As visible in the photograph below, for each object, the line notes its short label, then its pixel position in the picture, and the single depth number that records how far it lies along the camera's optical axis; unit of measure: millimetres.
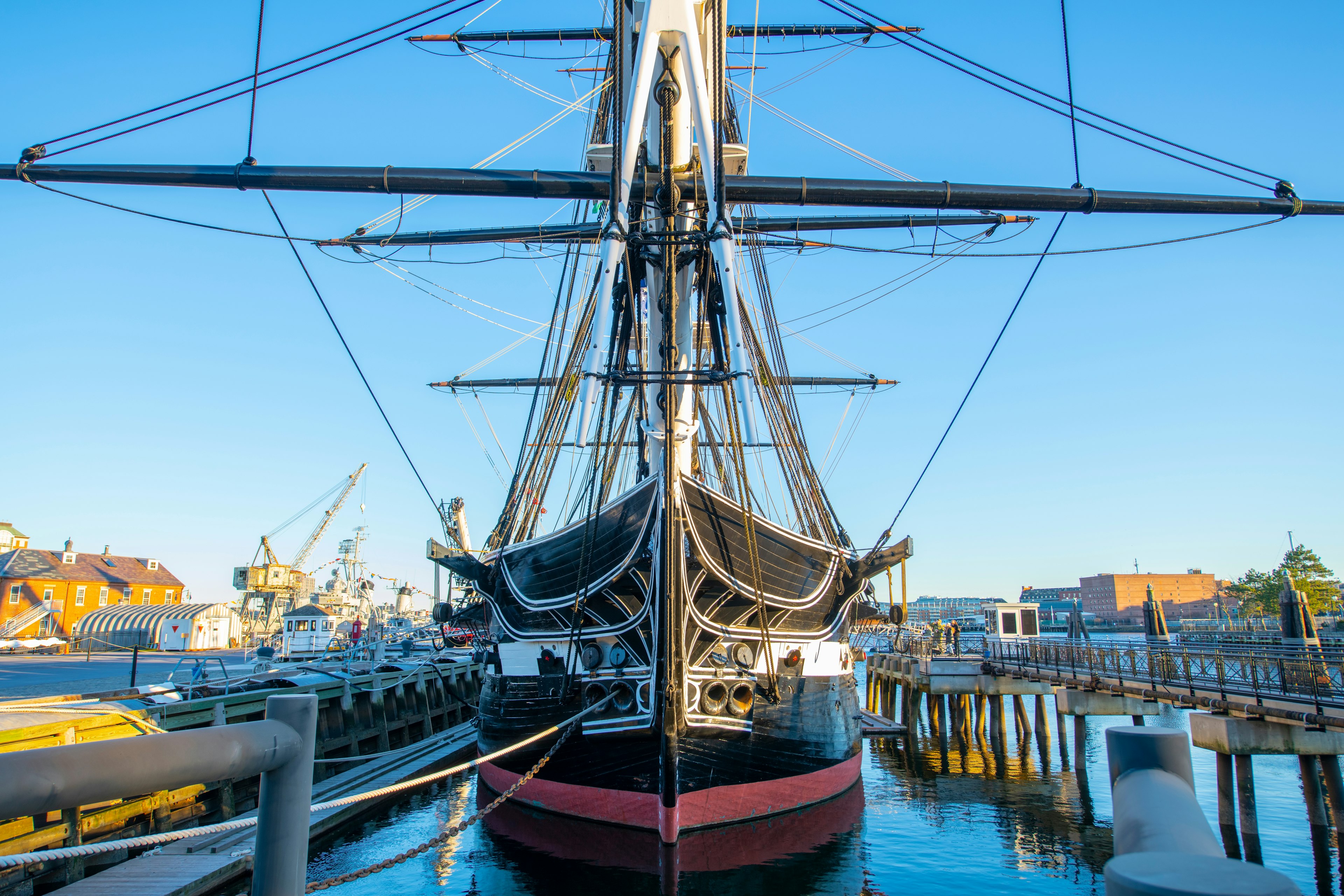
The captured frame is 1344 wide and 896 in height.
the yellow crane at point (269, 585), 54562
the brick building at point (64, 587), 44031
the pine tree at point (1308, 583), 47281
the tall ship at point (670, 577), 9992
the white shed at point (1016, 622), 32250
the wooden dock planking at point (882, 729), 23688
